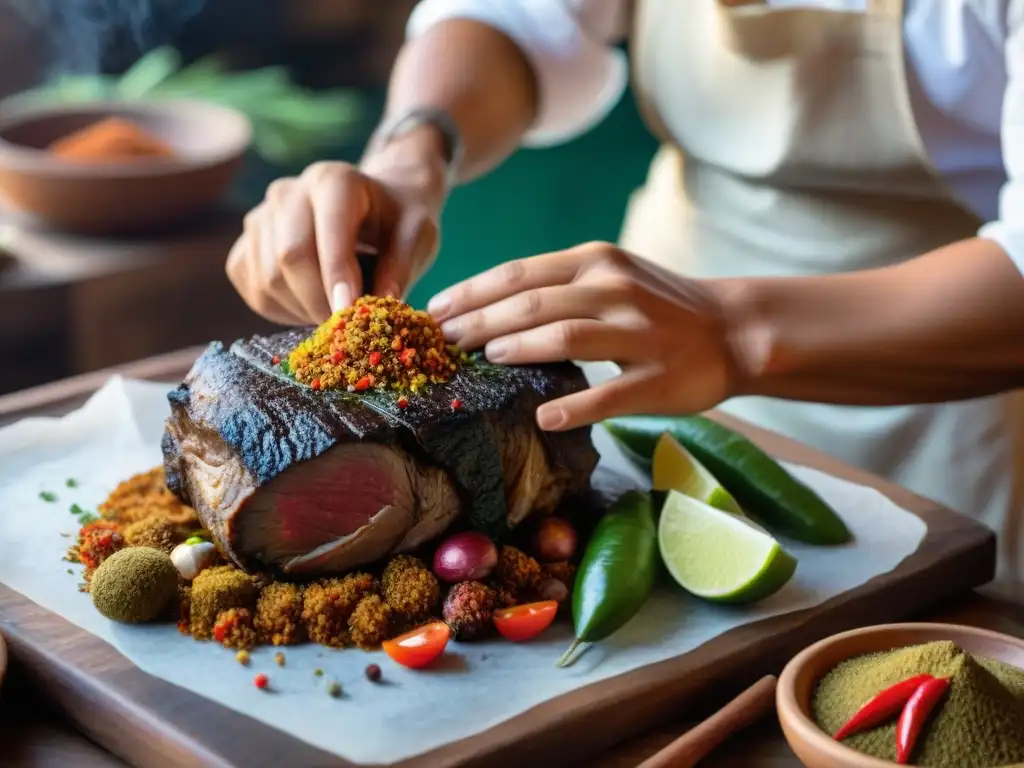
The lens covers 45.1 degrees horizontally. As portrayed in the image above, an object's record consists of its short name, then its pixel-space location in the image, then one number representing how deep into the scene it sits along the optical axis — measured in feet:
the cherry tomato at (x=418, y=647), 4.41
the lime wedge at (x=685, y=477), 5.35
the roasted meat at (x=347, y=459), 4.75
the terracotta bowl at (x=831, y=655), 3.61
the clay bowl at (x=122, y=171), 9.33
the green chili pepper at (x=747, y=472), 5.43
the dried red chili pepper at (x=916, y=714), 3.58
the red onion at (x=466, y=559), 4.87
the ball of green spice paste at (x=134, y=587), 4.52
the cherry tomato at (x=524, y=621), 4.64
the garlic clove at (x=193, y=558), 4.85
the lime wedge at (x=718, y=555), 4.76
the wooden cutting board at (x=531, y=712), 3.94
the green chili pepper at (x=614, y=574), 4.61
